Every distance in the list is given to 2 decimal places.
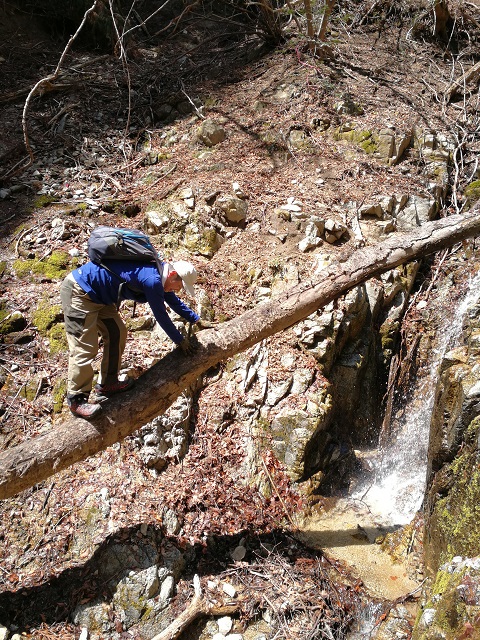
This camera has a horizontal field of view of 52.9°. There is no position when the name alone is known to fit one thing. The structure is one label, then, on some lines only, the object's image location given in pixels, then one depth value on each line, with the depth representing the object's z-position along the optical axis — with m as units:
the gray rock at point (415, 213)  7.24
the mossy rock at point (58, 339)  5.23
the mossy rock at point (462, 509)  3.66
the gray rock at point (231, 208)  6.84
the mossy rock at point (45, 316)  5.38
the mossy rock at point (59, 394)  4.81
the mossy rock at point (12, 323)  5.31
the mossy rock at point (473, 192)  7.72
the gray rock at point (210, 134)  8.17
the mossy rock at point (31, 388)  4.87
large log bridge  3.69
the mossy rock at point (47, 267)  5.95
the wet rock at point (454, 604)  2.93
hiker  3.74
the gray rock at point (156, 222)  6.69
